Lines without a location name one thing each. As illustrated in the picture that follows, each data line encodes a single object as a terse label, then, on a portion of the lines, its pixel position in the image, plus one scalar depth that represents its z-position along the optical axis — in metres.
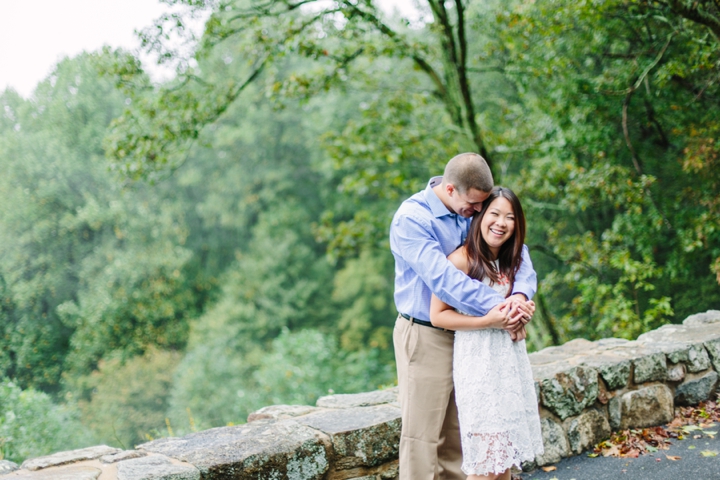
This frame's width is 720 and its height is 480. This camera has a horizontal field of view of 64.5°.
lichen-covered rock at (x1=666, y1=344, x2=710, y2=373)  3.67
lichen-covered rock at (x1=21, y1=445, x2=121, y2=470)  2.23
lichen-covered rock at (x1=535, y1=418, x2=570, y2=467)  3.07
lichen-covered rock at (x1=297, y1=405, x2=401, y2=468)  2.46
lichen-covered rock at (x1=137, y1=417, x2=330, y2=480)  2.17
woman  2.05
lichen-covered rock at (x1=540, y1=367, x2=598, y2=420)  3.07
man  2.08
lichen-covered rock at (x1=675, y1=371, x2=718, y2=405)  3.72
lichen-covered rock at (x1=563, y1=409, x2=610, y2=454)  3.16
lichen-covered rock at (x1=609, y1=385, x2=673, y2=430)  3.40
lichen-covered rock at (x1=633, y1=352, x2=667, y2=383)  3.47
